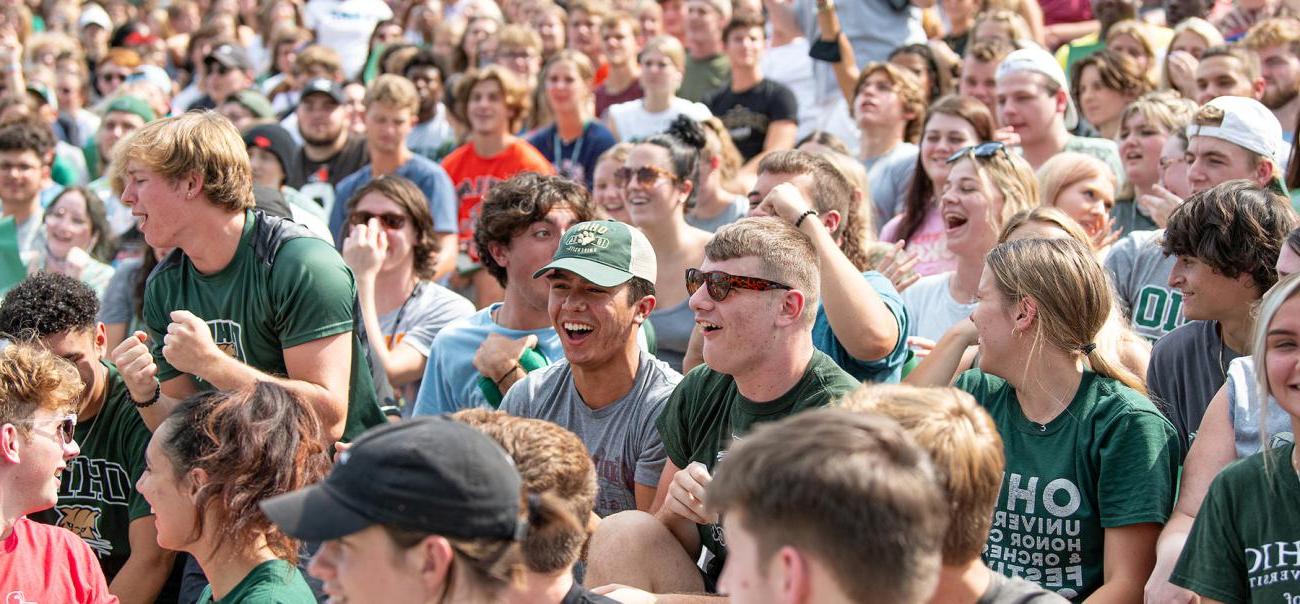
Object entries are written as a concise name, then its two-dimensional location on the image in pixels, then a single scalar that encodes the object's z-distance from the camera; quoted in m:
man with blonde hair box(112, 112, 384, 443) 4.27
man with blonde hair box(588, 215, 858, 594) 3.71
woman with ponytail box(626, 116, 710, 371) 5.52
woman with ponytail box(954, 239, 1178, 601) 3.44
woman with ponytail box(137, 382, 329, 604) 3.28
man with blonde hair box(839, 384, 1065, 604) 2.35
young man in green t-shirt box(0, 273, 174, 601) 4.57
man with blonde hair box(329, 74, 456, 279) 7.54
